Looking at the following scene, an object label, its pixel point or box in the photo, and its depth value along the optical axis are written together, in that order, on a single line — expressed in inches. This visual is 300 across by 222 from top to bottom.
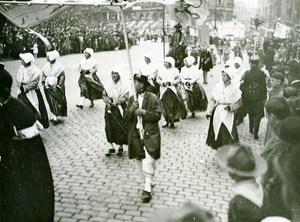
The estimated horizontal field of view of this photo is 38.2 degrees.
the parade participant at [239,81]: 434.5
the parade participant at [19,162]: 188.1
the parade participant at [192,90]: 493.7
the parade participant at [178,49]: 708.7
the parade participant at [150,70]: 456.8
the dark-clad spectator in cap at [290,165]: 163.0
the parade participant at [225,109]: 325.4
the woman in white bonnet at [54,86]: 452.4
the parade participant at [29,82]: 387.2
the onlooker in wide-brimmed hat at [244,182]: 128.2
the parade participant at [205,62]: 789.2
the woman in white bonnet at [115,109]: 329.4
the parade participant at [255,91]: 391.5
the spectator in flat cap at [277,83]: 330.0
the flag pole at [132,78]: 230.3
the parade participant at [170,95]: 437.1
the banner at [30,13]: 252.5
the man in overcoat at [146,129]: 254.4
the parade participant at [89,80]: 524.4
